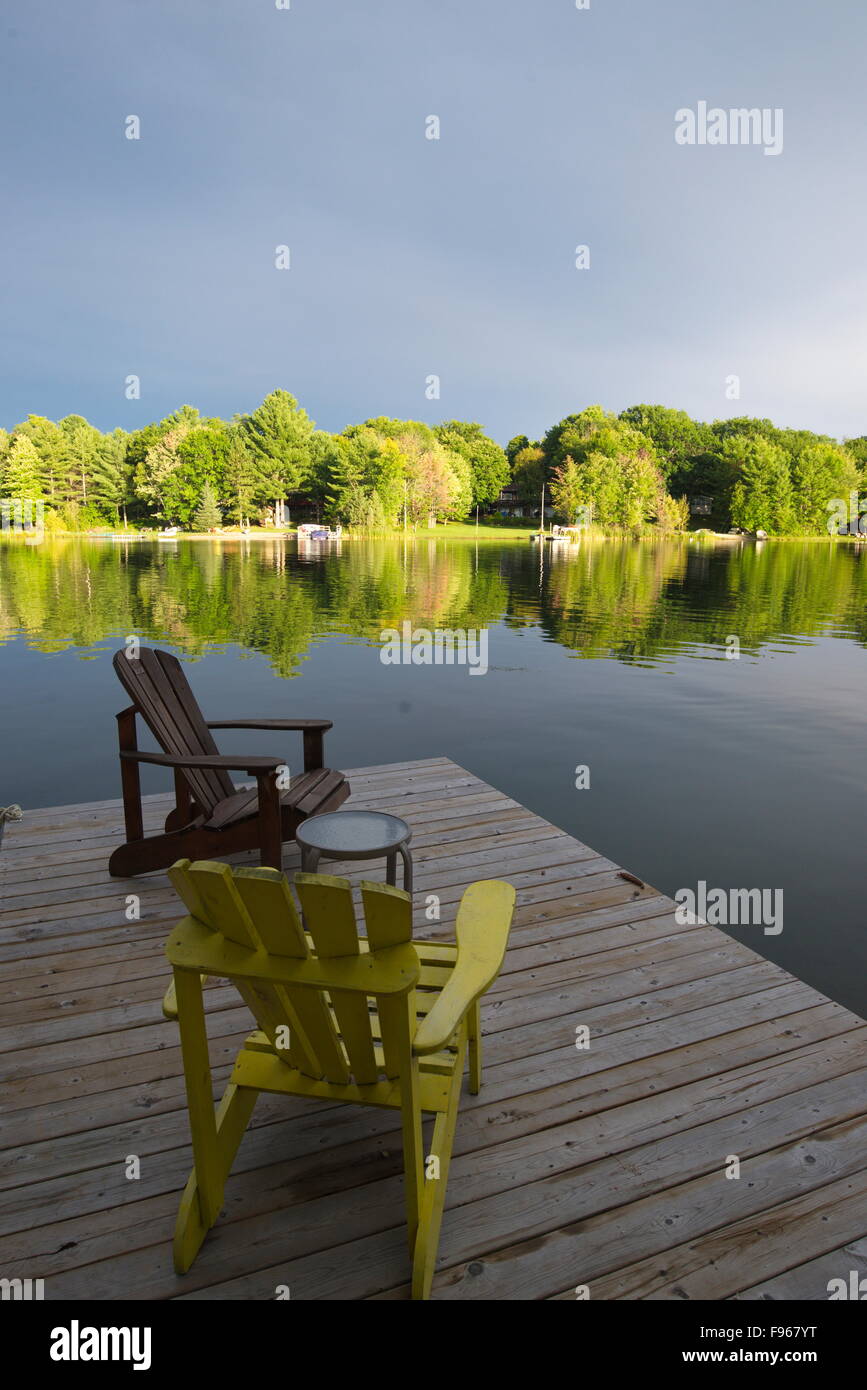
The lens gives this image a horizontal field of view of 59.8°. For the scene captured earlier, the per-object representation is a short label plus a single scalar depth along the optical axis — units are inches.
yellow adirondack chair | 62.0
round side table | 115.7
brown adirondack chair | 143.6
